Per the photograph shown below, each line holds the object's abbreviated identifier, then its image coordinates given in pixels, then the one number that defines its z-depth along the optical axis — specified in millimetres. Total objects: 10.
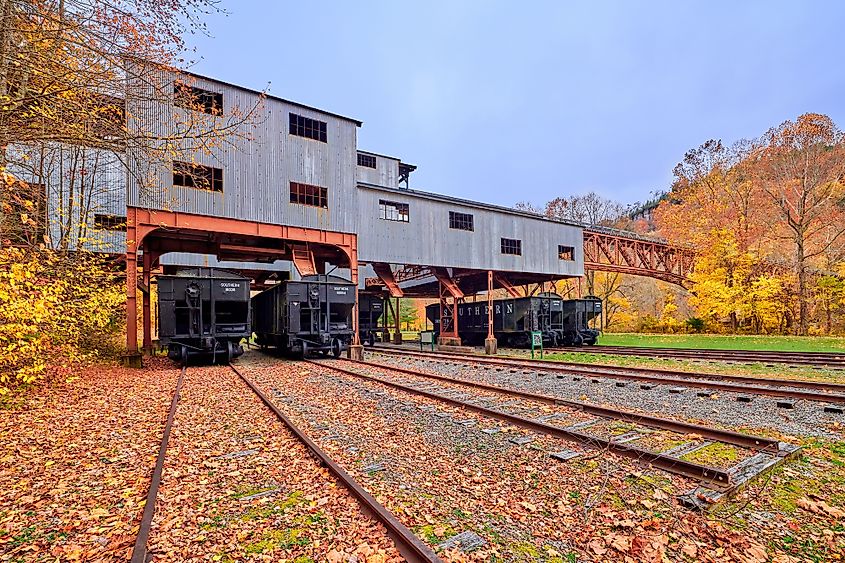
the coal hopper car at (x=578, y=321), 23797
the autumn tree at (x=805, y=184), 25031
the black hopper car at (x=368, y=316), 26906
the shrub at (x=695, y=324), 31375
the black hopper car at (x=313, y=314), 15711
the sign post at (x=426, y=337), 20877
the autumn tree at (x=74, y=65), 6059
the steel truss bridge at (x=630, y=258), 31109
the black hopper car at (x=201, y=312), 13648
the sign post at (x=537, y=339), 16981
